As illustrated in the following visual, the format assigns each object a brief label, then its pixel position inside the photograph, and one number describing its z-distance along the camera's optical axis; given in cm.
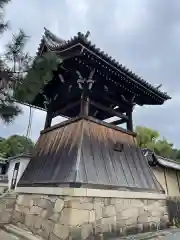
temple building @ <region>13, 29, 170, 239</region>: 510
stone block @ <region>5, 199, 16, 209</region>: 700
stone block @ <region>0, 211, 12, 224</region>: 682
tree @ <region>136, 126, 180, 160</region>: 2280
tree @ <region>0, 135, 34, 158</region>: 2171
